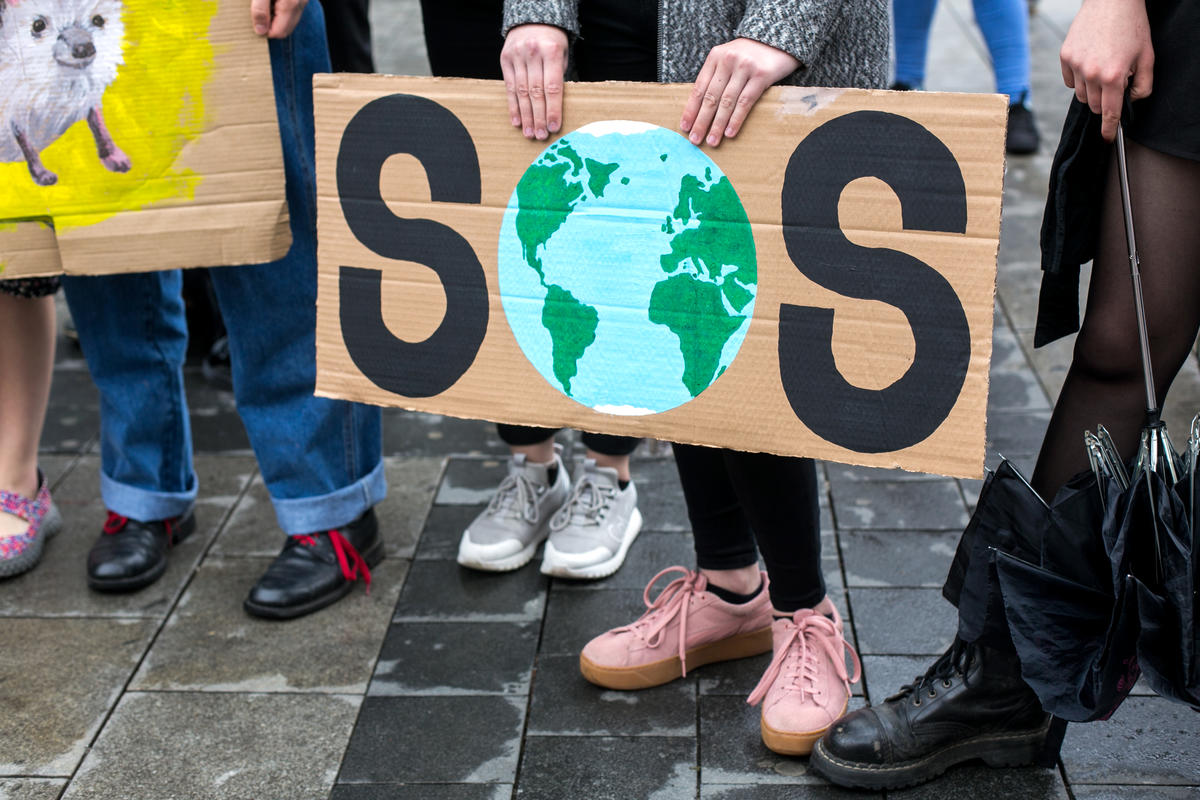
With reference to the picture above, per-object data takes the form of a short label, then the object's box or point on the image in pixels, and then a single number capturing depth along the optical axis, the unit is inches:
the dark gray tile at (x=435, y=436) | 126.6
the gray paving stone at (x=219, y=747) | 78.7
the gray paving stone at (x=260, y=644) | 89.7
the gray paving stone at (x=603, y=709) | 82.7
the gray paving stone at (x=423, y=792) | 76.7
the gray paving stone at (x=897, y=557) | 99.0
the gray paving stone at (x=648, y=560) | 100.4
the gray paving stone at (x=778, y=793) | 76.0
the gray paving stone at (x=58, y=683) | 82.5
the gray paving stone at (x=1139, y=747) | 75.9
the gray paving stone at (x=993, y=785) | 75.4
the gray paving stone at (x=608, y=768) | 76.8
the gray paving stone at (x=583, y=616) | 93.0
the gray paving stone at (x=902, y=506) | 107.9
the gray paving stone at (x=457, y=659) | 88.1
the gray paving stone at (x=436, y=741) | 79.0
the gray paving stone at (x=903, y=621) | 90.2
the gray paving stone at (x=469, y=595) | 97.1
